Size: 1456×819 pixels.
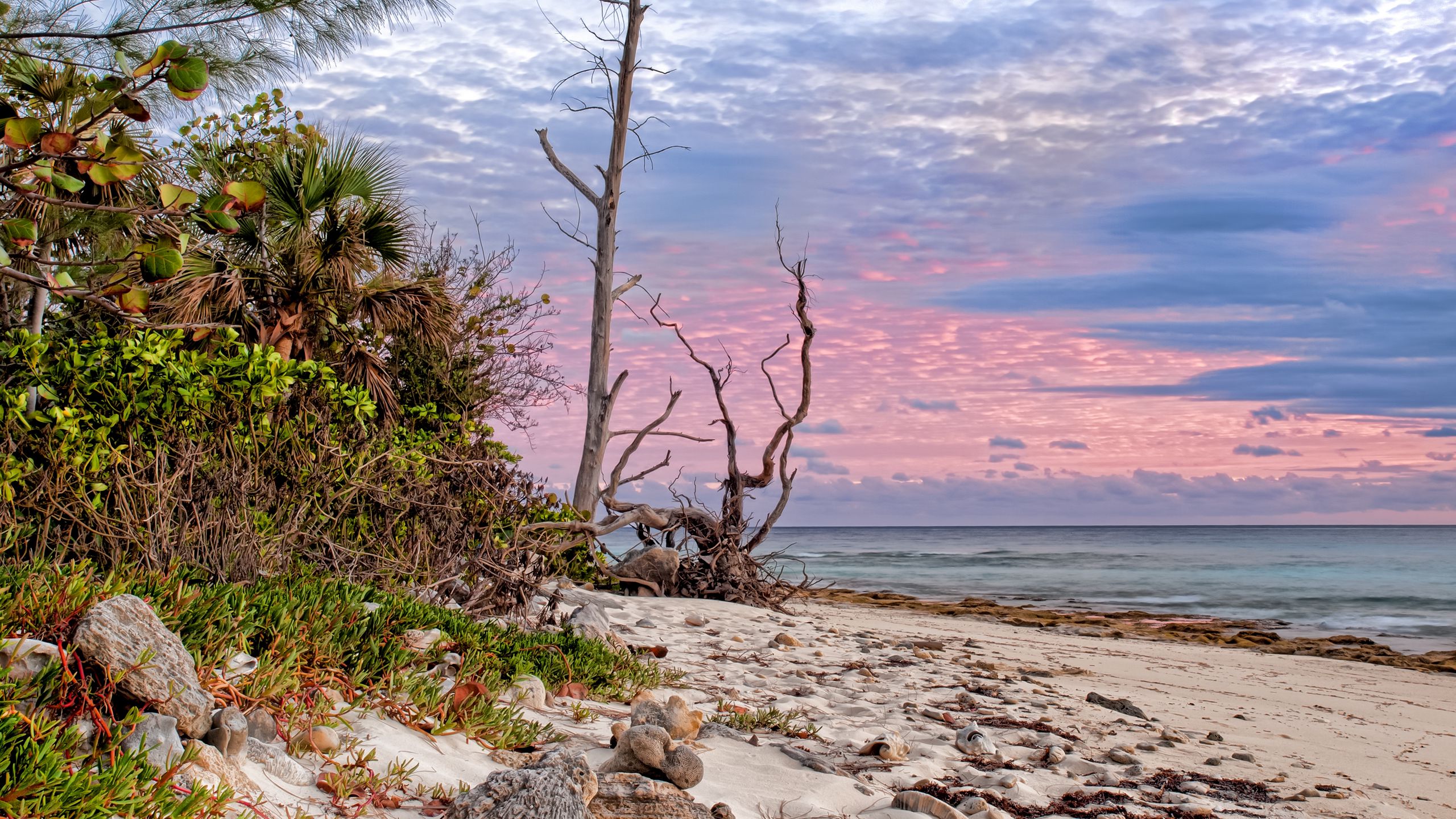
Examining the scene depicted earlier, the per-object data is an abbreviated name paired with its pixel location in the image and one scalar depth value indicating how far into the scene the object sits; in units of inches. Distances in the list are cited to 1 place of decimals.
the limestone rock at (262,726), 122.0
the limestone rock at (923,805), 139.1
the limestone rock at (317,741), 122.2
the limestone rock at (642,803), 121.4
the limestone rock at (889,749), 178.9
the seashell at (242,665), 134.7
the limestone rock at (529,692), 173.2
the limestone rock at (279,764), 114.5
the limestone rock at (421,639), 174.4
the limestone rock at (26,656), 109.0
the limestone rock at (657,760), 136.2
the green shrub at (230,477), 236.4
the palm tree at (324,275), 414.9
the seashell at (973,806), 151.0
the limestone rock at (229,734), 111.3
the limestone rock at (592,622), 265.4
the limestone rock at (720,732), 176.1
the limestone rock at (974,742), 193.9
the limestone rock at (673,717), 163.5
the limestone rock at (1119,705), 259.0
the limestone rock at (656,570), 502.0
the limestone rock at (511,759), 138.6
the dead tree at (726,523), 510.0
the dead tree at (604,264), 562.9
